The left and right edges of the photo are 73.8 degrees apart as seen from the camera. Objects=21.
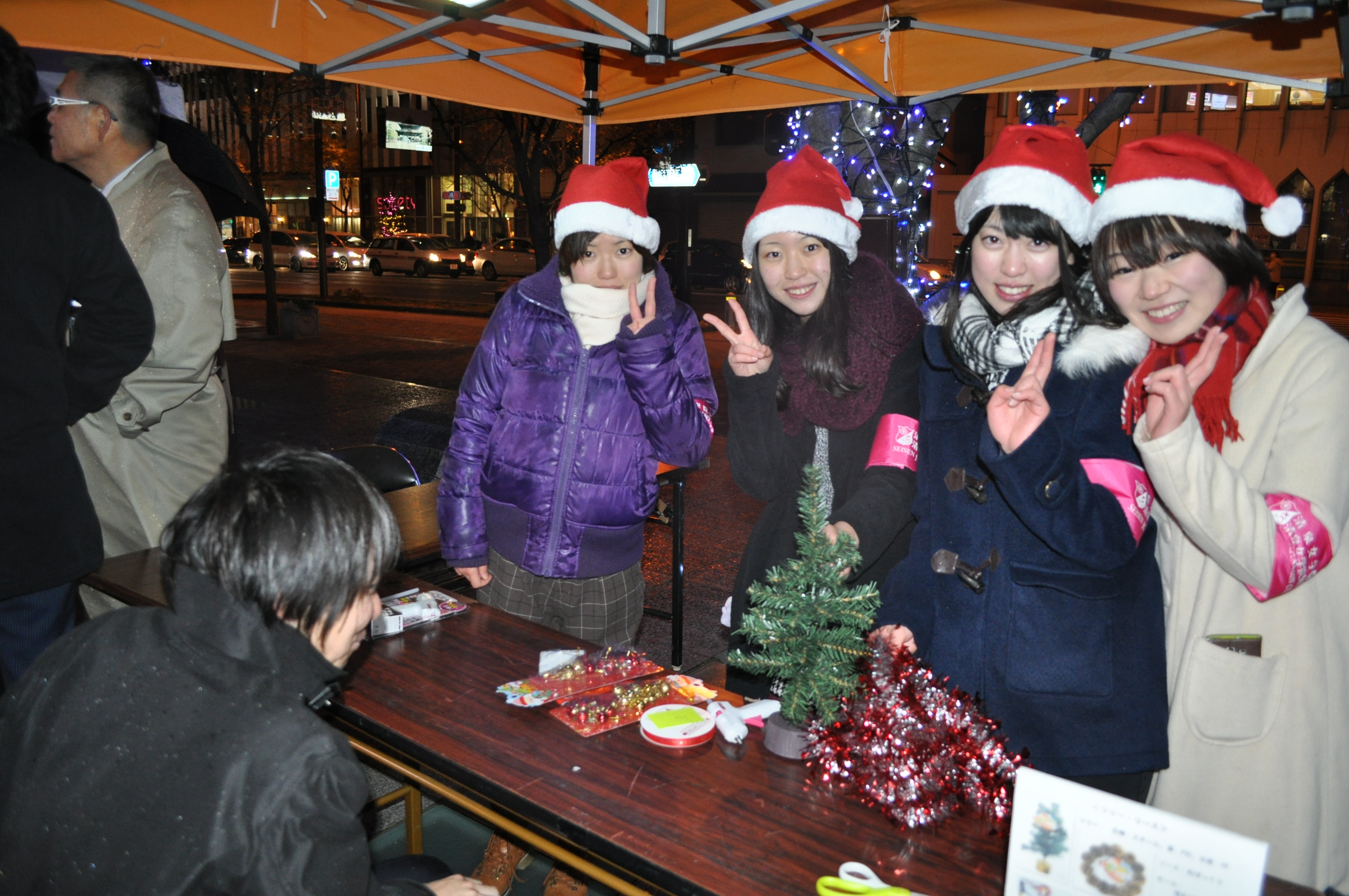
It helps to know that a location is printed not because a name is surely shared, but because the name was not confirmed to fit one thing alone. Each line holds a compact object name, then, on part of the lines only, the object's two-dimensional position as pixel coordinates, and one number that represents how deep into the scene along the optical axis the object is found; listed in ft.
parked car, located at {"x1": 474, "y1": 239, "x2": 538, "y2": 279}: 98.68
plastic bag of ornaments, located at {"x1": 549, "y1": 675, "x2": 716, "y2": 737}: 6.51
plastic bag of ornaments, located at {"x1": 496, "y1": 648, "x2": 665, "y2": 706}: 6.88
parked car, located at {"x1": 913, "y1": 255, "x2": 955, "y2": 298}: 21.33
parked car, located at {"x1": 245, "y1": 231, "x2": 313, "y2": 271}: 113.39
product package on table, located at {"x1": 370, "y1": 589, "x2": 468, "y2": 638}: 8.08
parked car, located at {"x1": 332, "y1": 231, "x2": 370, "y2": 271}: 112.98
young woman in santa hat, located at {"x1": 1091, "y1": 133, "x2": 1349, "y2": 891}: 5.30
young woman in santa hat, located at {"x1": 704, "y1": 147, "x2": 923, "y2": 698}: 7.66
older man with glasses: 10.14
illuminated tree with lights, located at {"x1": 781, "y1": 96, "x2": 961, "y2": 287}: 18.60
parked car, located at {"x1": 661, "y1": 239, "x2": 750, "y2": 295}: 86.43
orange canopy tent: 12.47
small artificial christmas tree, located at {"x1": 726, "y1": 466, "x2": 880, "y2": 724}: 5.64
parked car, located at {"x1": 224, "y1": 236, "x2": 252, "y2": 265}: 126.31
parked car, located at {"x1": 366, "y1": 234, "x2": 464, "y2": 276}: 105.81
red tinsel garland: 5.30
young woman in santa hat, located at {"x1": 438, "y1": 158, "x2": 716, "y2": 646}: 8.84
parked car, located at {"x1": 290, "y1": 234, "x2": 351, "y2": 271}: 113.50
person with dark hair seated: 3.92
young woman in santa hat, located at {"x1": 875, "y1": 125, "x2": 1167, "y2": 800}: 5.77
